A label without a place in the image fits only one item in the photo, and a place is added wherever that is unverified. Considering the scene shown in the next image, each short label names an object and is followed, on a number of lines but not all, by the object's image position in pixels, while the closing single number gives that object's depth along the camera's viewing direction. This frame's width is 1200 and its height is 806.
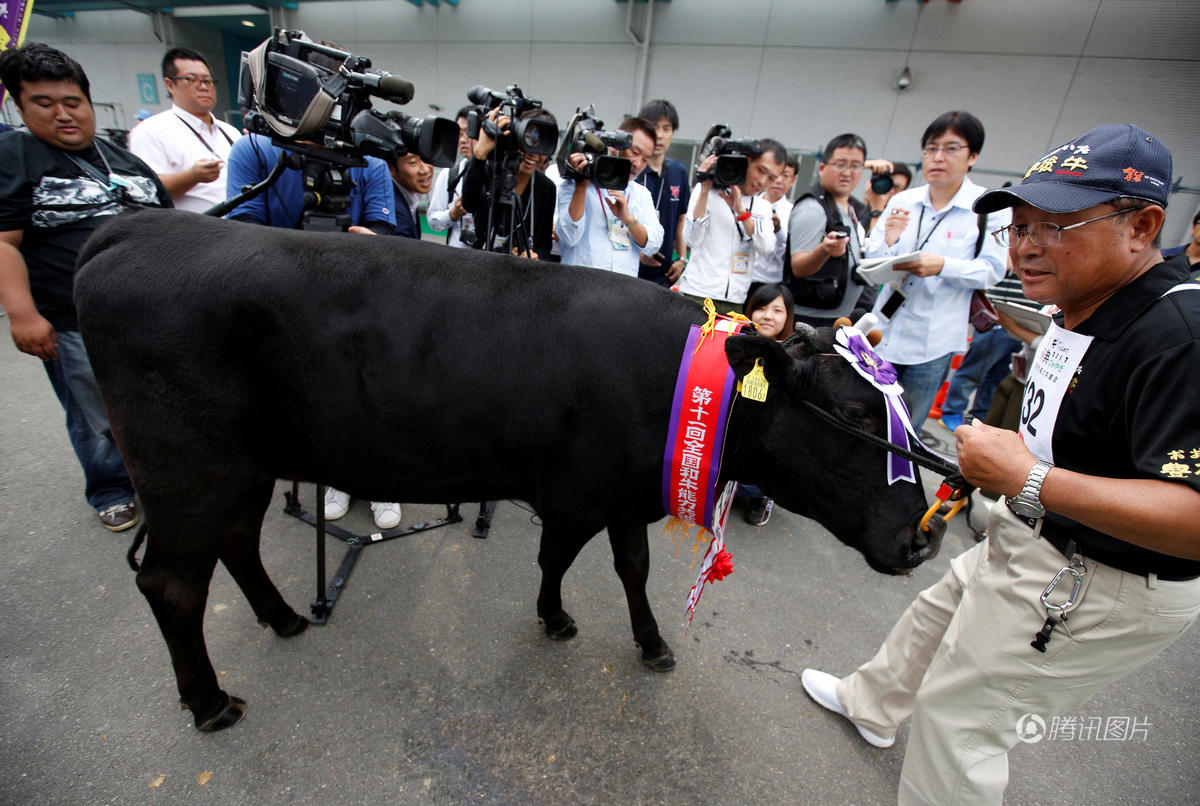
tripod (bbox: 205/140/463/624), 2.55
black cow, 1.77
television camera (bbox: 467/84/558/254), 2.92
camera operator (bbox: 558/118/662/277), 3.66
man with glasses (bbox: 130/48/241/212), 3.74
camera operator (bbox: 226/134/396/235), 3.07
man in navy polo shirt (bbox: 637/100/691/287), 4.97
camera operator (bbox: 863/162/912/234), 4.33
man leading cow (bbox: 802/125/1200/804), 1.20
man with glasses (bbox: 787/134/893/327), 3.71
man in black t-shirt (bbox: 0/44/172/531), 2.49
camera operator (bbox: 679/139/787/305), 3.96
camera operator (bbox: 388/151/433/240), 3.67
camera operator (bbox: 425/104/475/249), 3.53
